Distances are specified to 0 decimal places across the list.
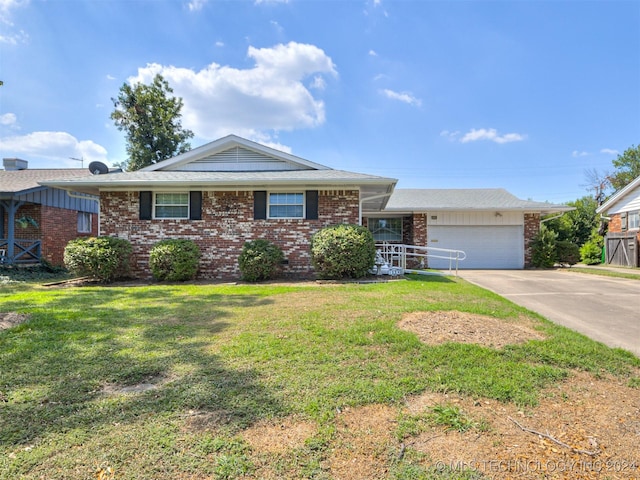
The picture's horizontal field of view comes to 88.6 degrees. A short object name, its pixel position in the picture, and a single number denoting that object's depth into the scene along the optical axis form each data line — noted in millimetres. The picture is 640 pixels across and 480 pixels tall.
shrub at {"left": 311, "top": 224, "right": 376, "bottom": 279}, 8789
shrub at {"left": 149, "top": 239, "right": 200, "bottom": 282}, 9266
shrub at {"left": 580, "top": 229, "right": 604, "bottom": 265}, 18969
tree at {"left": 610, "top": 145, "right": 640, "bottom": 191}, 34219
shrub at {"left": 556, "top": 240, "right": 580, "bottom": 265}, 14664
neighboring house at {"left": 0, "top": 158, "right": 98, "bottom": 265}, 12656
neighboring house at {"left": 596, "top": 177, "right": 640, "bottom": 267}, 16078
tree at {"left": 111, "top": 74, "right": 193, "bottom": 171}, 26109
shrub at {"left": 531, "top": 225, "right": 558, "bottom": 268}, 14625
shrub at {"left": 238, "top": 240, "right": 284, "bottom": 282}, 9086
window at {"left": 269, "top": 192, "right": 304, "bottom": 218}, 10391
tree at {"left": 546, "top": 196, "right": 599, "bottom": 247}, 22312
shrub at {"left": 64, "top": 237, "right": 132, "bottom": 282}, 9016
